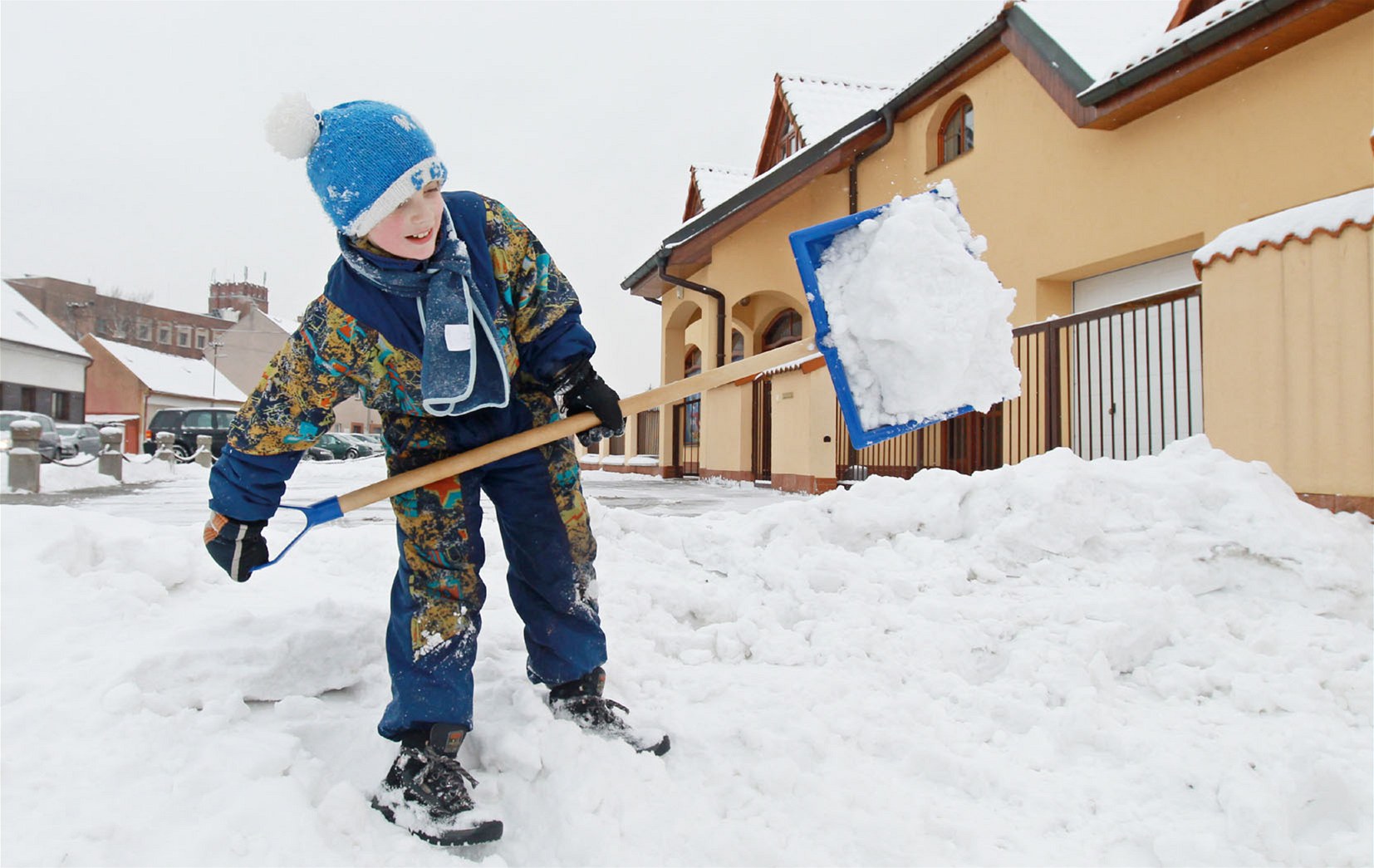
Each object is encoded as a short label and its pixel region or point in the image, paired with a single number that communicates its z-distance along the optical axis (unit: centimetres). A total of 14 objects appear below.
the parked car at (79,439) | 1609
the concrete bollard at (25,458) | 907
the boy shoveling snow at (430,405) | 165
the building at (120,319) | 4644
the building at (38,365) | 2648
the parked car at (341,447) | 2481
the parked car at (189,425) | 2008
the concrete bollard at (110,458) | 1184
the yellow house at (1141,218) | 392
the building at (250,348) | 4612
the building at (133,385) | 3531
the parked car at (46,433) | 1414
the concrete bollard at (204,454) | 1486
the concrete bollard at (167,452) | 1505
